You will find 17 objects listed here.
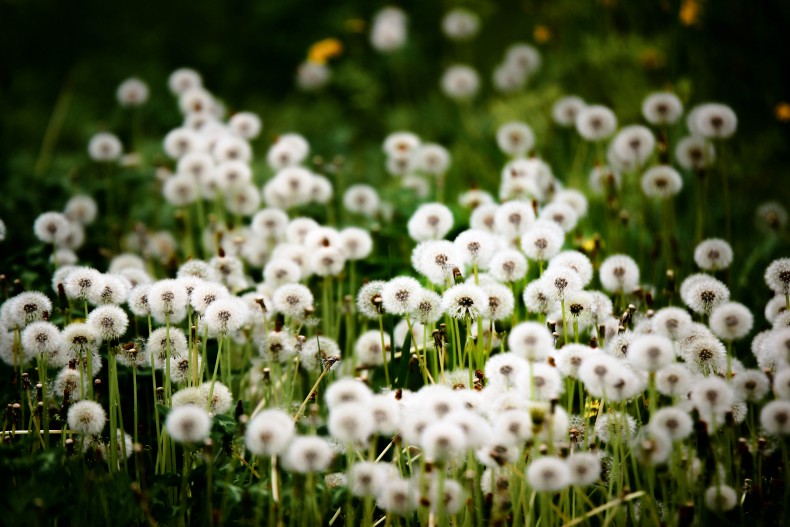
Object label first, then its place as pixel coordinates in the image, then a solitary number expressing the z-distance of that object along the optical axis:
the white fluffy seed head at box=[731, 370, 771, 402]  4.04
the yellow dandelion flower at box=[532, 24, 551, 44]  10.29
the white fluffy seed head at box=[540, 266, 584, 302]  4.74
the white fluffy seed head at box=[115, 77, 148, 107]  8.48
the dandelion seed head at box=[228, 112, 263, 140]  7.79
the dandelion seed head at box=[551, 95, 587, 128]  8.45
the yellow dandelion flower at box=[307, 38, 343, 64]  10.27
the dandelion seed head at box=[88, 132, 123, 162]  7.91
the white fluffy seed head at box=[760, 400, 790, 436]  3.80
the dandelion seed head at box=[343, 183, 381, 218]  7.66
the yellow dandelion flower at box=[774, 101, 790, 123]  8.85
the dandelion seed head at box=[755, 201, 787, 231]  7.17
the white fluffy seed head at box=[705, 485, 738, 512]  4.00
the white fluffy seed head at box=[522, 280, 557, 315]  4.88
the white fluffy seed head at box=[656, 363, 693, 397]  4.11
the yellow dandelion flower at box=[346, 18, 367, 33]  10.76
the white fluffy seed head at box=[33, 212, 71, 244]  6.06
